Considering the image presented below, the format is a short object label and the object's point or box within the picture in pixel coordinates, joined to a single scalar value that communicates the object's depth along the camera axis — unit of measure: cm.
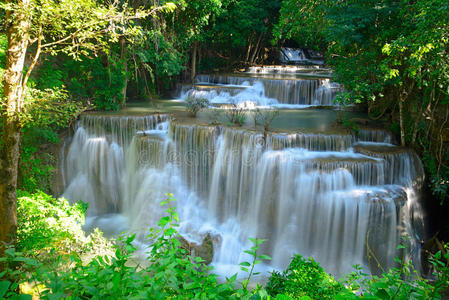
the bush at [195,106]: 1180
